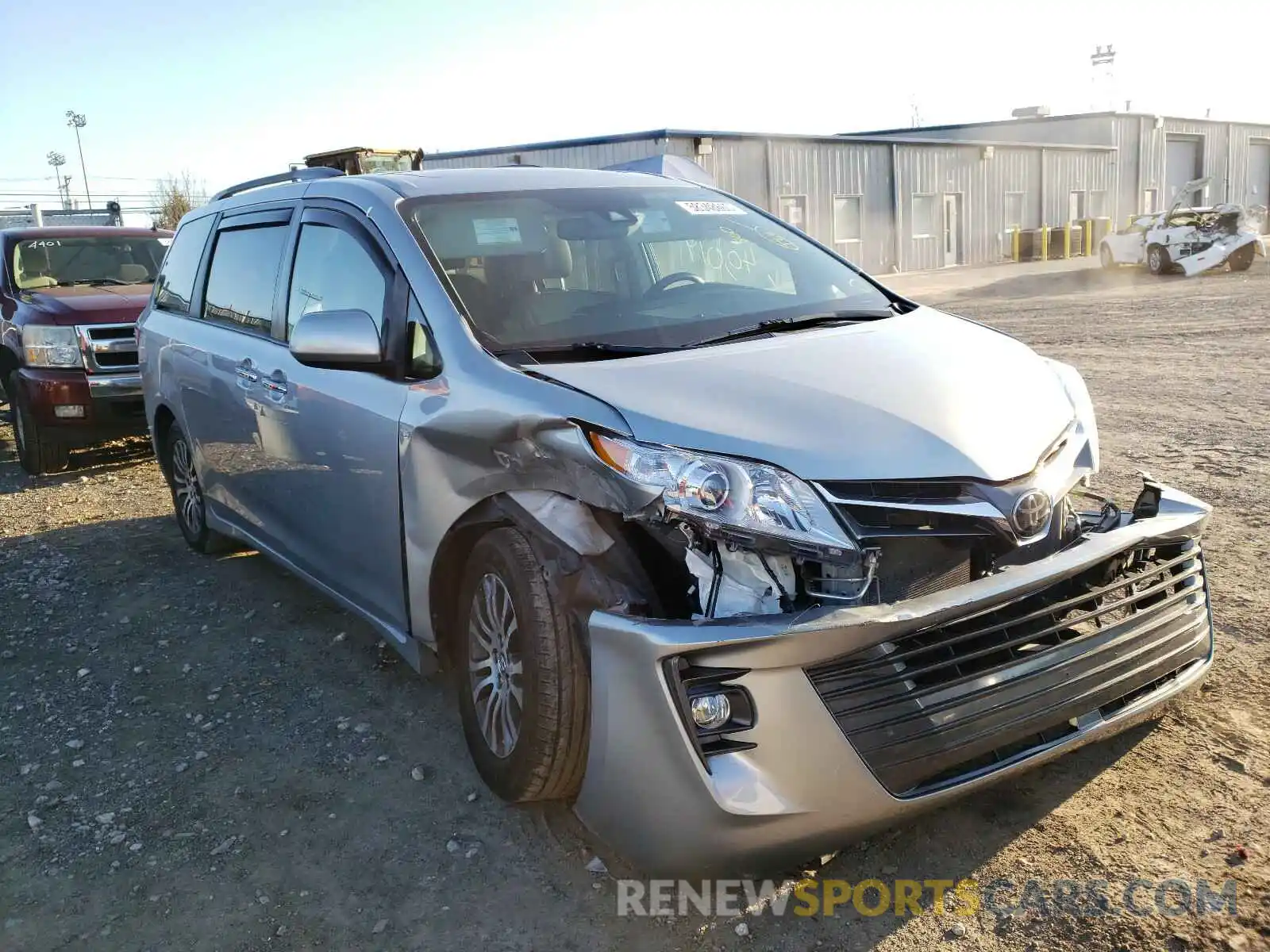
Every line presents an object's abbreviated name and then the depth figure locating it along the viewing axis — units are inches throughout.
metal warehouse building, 1040.2
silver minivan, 93.7
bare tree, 1569.9
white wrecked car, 882.8
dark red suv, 329.1
